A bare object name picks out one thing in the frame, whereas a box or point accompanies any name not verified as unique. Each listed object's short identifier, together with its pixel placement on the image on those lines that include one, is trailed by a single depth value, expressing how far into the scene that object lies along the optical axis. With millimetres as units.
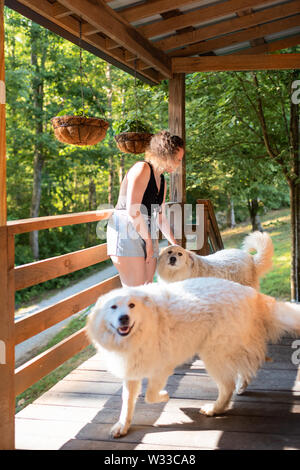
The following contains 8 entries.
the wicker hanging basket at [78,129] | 3186
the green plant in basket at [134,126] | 3904
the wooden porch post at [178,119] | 4508
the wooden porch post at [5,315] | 2061
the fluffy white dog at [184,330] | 2115
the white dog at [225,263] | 3289
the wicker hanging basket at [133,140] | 3826
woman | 2803
